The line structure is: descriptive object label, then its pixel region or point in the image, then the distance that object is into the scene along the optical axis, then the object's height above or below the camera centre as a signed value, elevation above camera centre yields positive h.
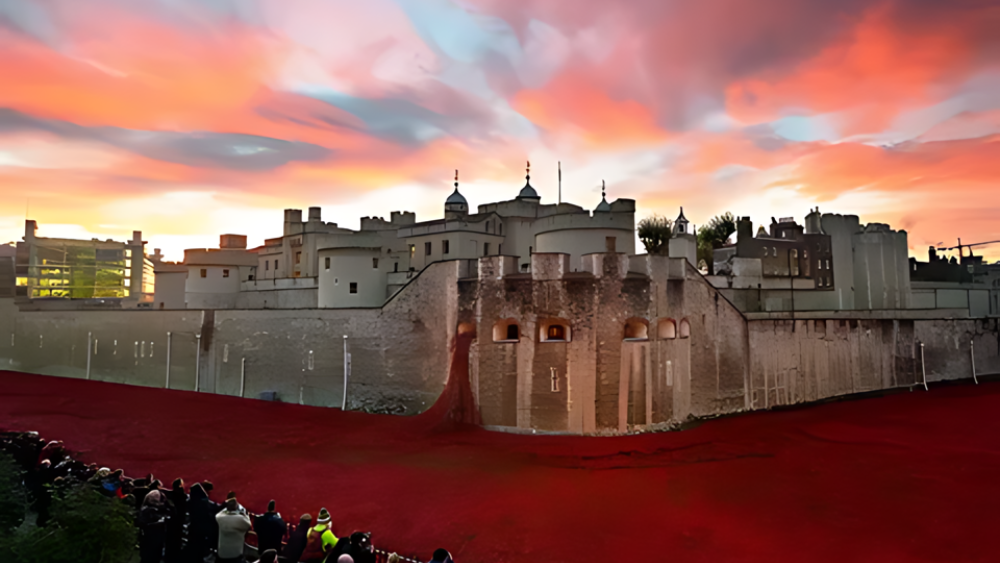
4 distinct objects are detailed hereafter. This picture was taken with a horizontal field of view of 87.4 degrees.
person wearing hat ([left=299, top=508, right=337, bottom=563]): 9.48 -3.79
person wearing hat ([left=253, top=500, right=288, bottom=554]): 9.26 -3.47
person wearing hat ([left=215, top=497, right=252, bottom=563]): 9.08 -3.47
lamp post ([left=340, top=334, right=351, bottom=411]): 23.81 -1.48
